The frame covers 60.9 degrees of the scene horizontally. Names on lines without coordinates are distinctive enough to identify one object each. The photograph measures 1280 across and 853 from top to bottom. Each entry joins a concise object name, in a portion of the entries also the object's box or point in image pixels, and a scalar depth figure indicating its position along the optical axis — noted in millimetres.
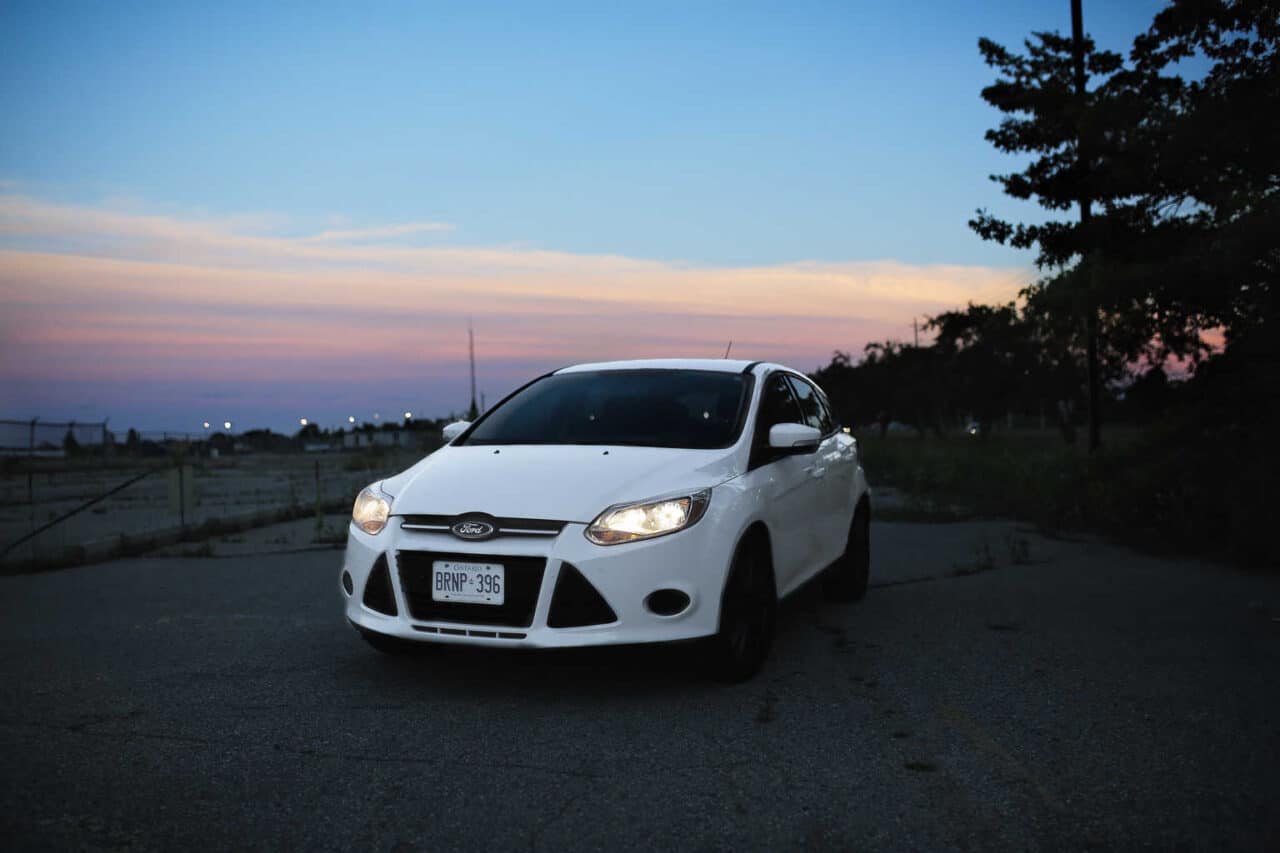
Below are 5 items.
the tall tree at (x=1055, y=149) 16141
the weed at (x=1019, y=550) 10211
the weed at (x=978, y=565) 9531
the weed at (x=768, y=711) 4781
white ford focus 4879
